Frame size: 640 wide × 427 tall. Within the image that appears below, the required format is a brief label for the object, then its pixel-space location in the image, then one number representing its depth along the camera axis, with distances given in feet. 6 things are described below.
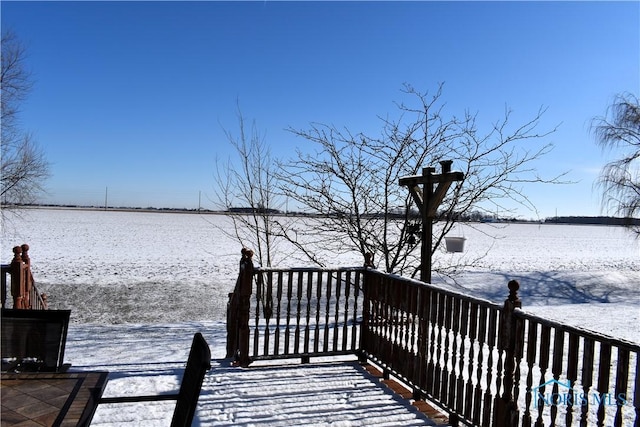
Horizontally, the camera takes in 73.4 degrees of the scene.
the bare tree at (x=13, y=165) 42.39
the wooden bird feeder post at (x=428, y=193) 12.98
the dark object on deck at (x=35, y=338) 7.52
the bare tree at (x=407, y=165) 20.86
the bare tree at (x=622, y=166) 40.11
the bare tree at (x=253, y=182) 27.81
